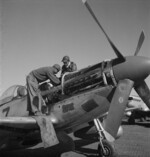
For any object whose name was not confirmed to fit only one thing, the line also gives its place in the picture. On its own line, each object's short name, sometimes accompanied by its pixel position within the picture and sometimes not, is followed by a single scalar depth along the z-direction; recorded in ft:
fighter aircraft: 18.71
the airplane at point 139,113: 62.86
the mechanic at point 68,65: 24.19
